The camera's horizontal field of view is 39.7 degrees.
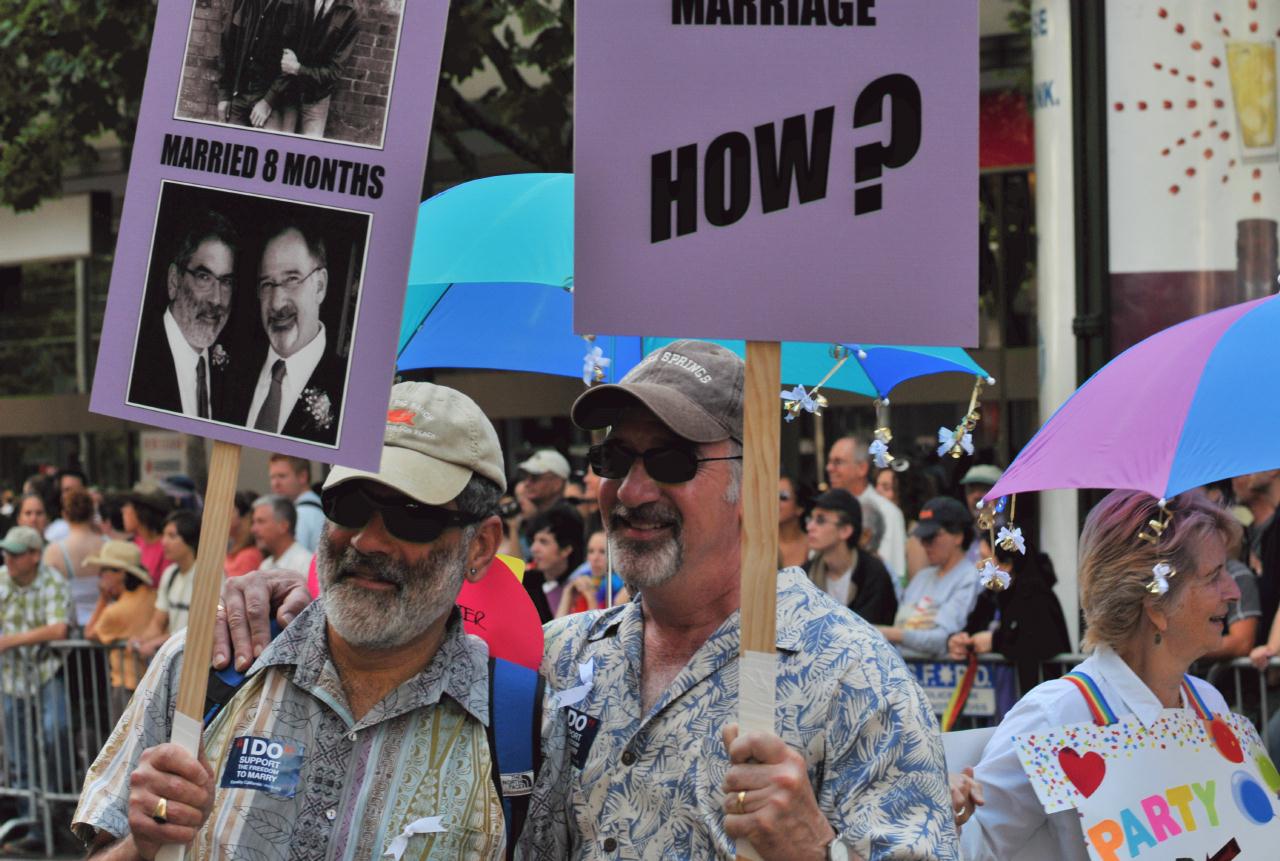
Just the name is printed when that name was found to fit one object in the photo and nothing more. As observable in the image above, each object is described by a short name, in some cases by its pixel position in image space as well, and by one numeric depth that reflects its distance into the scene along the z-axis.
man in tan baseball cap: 2.99
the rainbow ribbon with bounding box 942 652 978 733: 8.06
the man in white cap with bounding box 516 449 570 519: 10.92
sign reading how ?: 2.88
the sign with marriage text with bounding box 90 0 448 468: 2.96
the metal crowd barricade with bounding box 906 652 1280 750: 7.07
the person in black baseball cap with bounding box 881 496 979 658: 8.32
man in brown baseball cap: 2.84
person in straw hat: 10.28
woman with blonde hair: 3.90
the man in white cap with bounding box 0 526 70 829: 10.43
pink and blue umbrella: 3.66
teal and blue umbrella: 4.83
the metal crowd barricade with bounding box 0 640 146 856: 10.29
